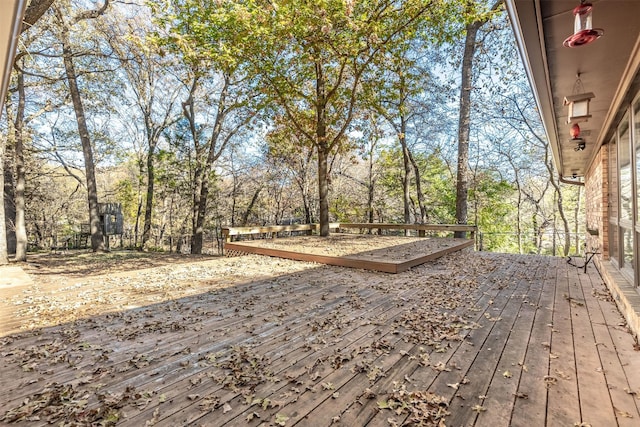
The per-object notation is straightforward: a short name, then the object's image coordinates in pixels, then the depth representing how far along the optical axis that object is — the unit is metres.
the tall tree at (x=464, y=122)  9.85
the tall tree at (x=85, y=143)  9.21
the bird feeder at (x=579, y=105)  2.90
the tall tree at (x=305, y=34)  6.94
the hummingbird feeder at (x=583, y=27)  1.66
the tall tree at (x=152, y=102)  12.95
